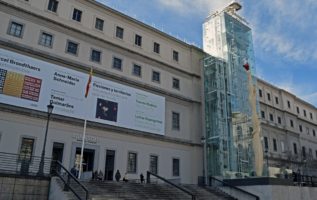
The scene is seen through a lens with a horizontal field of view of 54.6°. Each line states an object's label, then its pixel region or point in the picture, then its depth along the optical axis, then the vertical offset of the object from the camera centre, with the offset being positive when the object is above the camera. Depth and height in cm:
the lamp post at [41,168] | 1659 +46
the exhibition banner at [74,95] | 2212 +654
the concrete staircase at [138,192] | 1663 -71
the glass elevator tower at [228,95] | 3159 +935
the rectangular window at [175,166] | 2992 +139
